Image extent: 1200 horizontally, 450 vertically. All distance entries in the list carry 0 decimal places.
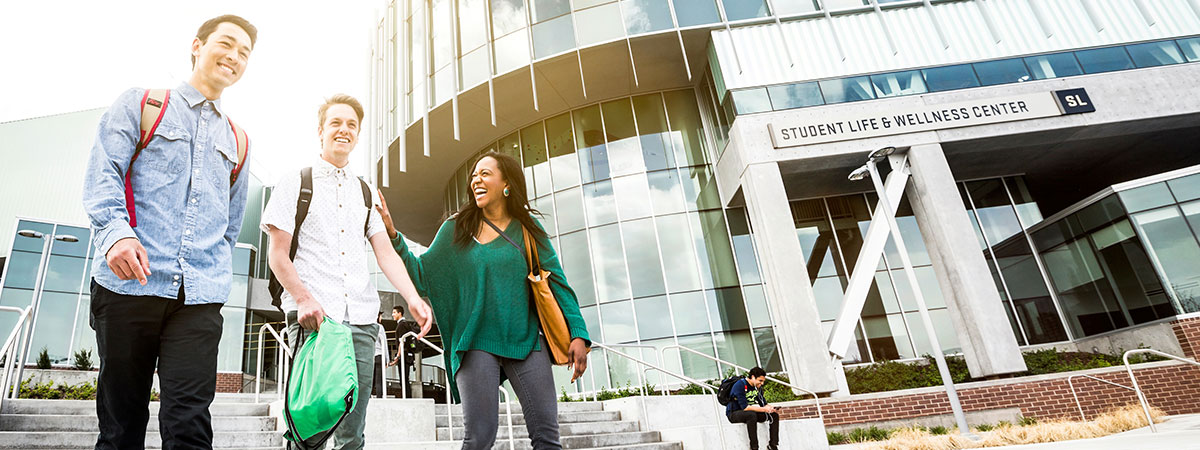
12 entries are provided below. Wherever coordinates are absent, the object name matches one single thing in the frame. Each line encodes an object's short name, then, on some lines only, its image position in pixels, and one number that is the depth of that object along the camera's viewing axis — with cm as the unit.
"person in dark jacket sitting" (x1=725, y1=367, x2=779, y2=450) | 733
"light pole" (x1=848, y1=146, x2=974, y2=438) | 936
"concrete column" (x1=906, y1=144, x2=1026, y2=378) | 1187
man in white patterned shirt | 231
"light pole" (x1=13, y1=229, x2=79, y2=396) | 632
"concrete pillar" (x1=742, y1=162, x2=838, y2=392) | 1169
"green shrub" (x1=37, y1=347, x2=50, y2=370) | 1494
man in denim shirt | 183
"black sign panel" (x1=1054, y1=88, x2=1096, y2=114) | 1366
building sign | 1355
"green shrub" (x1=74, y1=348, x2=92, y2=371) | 1517
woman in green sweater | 251
